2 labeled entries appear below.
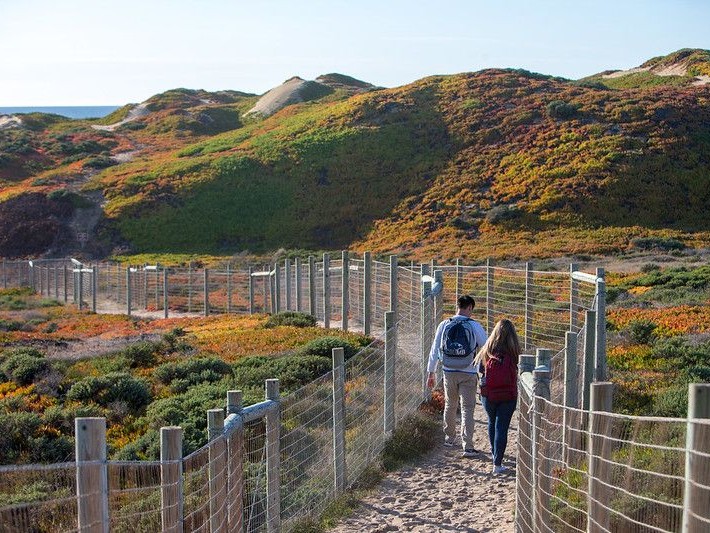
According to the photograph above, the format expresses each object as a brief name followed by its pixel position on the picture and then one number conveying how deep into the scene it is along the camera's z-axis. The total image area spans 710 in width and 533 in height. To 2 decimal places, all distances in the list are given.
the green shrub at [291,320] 22.02
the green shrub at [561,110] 64.00
